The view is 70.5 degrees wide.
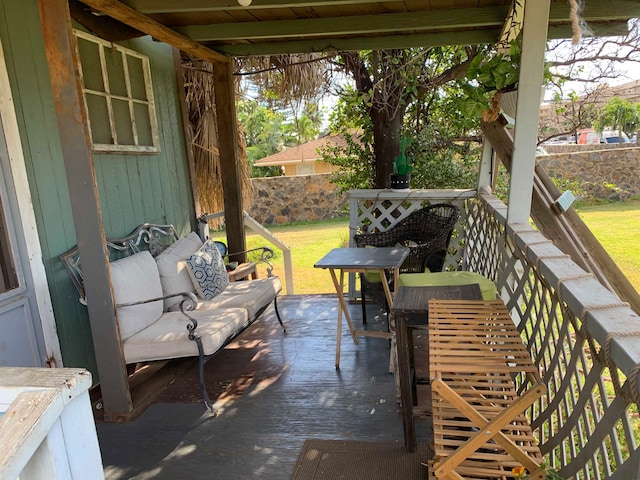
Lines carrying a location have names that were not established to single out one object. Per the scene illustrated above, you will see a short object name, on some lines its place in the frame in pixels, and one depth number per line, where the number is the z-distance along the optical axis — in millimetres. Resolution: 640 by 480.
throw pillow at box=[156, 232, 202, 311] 3209
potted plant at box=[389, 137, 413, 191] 4492
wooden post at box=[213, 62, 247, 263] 4180
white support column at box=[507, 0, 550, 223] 2182
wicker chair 3521
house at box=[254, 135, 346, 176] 18438
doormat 1978
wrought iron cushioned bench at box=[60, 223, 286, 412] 2568
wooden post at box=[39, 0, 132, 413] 2072
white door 2297
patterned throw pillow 3295
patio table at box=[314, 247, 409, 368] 2768
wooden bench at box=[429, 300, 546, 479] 1345
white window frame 3035
